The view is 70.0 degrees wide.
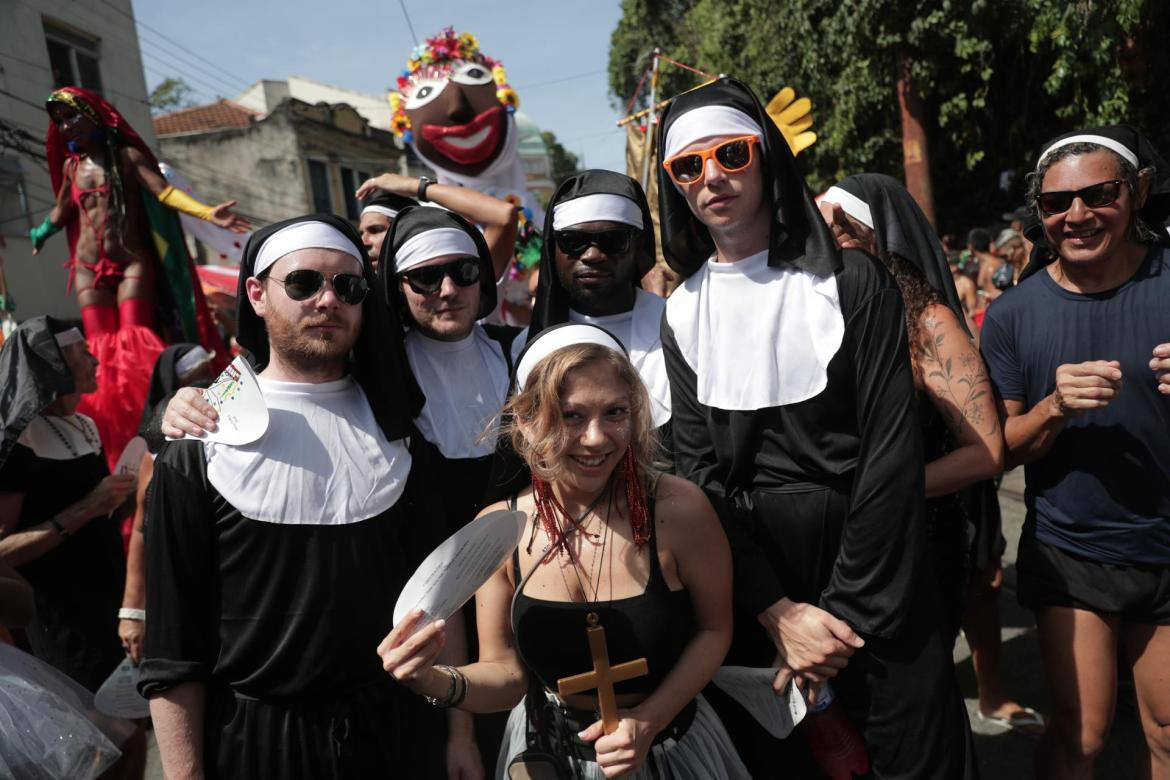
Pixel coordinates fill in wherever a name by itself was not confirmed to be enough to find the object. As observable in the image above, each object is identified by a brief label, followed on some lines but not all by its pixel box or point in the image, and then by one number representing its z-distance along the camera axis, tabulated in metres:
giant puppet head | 5.13
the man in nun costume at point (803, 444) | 2.20
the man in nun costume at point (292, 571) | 2.12
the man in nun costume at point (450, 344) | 2.87
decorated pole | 6.31
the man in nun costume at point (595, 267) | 3.26
